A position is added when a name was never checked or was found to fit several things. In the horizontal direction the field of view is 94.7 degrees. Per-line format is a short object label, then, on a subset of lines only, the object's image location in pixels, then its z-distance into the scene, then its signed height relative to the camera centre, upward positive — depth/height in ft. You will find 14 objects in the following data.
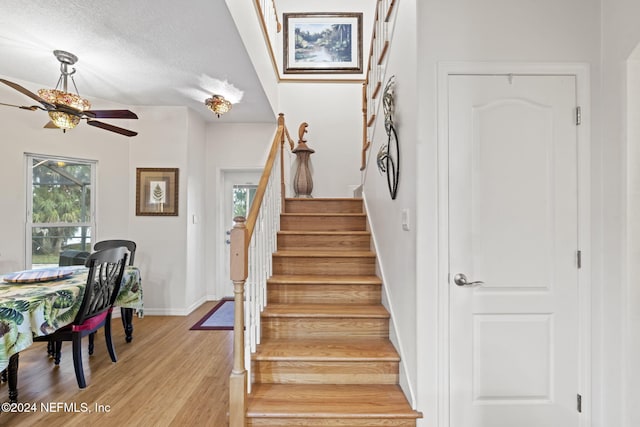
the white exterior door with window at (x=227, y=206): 14.42 +0.39
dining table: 5.51 -1.91
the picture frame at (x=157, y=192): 12.37 +0.91
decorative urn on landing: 12.62 +1.85
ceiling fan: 7.68 +2.83
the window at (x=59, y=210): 10.62 +0.13
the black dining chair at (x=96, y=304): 6.98 -2.34
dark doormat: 10.81 -4.18
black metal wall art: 6.40 +1.54
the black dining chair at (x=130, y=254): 9.64 -1.49
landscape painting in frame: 14.57 +8.54
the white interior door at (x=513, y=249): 5.14 -0.60
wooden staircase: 5.20 -2.86
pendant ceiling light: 10.23 +3.86
